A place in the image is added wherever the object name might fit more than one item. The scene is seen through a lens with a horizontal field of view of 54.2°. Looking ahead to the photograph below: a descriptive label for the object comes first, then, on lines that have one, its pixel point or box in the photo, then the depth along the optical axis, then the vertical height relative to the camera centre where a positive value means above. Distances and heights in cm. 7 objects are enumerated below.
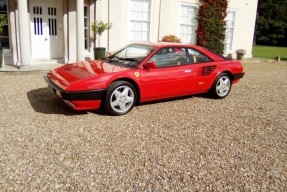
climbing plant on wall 1438 +89
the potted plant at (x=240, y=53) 1627 -66
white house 1031 +51
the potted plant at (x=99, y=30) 1114 +27
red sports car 503 -76
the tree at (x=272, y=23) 4516 +319
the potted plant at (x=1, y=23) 920 +33
